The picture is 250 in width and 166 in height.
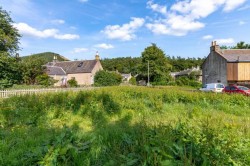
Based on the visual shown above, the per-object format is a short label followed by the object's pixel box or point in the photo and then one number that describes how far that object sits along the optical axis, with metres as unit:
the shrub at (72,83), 25.29
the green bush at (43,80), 18.28
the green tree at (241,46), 39.93
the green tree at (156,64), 35.72
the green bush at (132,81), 34.95
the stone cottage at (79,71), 28.81
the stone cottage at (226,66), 20.79
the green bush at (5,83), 12.83
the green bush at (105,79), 24.24
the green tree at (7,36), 13.32
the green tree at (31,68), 17.47
